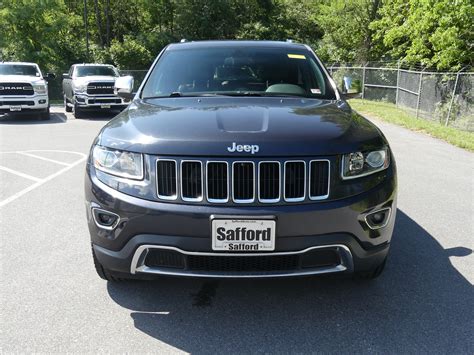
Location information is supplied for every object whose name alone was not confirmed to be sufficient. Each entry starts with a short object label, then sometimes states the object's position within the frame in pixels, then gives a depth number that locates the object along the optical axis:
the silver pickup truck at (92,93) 16.56
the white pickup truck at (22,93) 15.47
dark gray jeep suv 2.74
